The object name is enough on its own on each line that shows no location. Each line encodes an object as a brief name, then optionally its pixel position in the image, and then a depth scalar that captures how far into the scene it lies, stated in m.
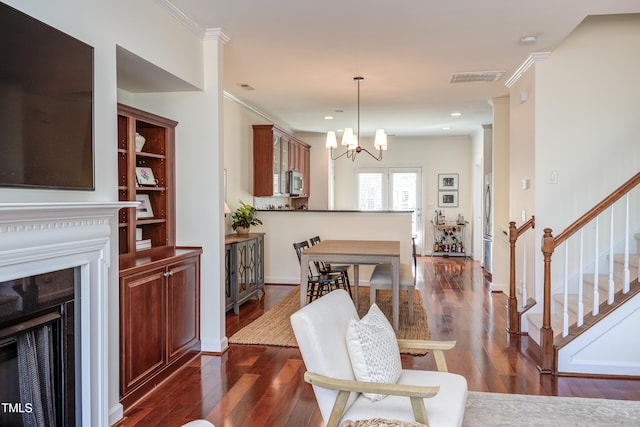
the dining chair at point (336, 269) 5.66
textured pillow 2.10
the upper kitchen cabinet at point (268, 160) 7.16
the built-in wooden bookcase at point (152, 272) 3.02
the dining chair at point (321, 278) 5.18
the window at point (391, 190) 11.05
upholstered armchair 1.94
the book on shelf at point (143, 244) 3.82
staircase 3.43
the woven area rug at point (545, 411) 2.75
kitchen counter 7.10
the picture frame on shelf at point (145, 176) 3.79
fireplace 1.98
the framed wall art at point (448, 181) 10.93
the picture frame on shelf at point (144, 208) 3.87
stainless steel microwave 8.19
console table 5.26
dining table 4.60
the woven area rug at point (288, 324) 4.35
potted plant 6.21
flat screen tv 2.00
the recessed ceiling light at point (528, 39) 4.16
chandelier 5.80
